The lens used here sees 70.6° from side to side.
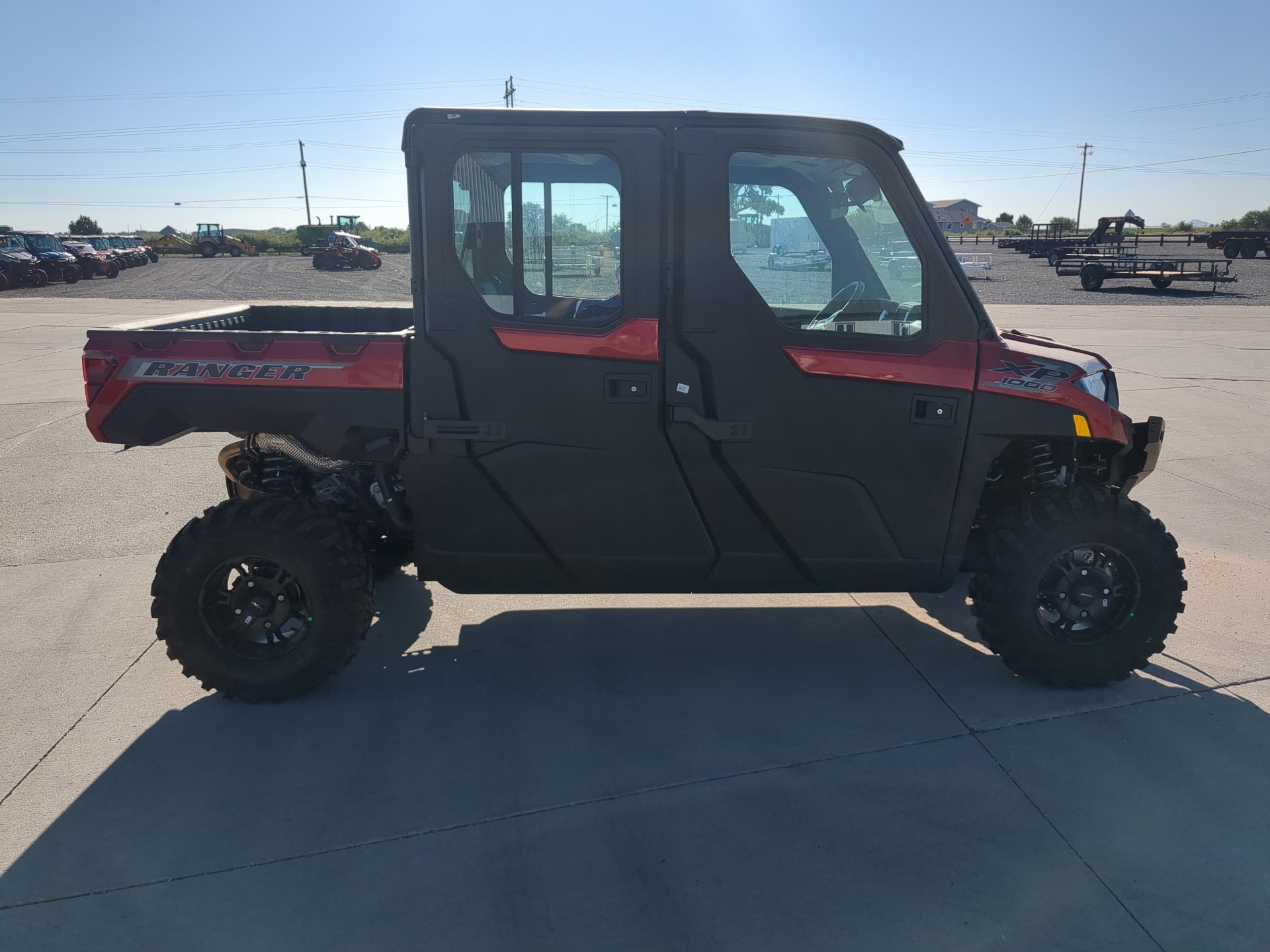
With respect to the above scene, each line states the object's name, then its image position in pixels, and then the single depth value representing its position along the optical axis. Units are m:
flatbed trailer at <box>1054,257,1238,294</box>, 27.09
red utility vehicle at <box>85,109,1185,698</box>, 3.48
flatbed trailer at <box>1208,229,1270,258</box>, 41.31
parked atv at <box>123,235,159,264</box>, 45.87
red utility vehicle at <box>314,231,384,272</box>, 42.62
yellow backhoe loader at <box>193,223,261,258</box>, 55.81
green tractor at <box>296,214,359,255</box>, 61.03
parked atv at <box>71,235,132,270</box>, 39.75
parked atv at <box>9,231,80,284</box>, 32.50
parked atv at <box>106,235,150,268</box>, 43.50
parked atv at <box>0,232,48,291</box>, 29.77
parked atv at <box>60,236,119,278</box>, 35.75
